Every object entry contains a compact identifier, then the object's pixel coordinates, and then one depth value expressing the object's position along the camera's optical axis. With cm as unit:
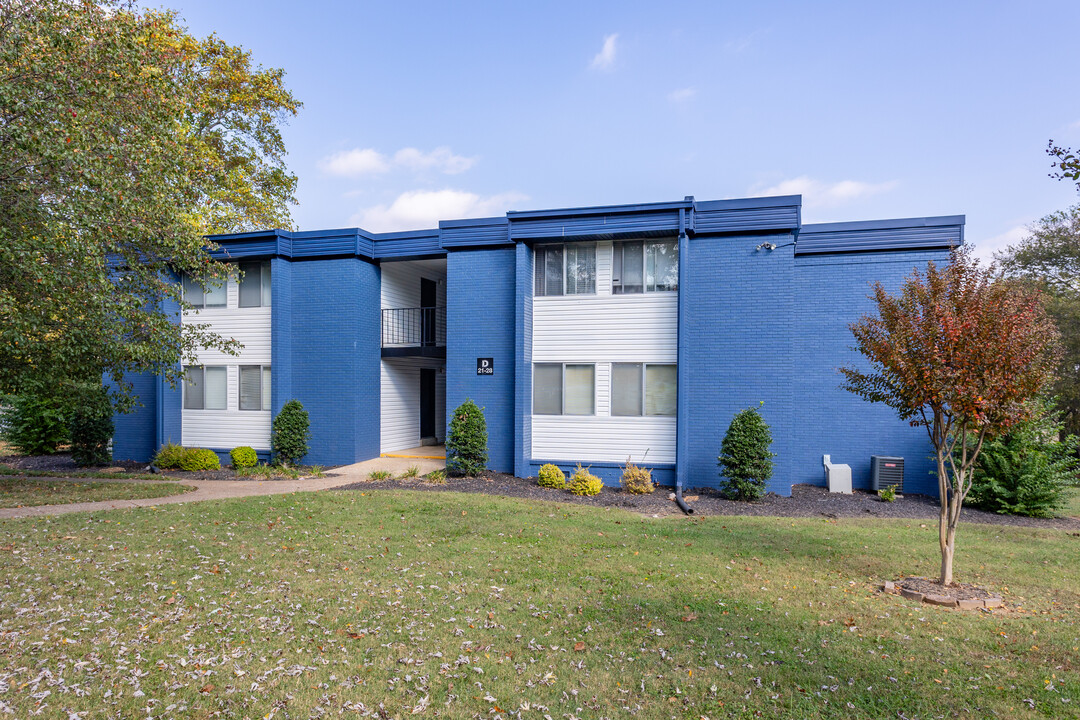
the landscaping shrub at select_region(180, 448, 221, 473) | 1438
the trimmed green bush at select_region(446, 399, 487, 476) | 1273
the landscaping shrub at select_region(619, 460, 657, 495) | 1191
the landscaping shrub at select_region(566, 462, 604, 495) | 1180
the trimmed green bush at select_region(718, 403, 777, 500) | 1110
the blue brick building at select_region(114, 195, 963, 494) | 1231
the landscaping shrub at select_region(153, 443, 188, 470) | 1459
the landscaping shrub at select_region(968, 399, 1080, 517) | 1055
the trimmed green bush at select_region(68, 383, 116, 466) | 1474
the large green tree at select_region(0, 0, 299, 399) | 828
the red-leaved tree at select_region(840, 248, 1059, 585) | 573
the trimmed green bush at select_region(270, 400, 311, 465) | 1411
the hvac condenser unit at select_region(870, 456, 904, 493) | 1242
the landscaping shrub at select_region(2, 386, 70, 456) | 1794
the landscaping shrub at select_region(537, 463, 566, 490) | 1228
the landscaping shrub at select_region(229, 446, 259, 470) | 1429
